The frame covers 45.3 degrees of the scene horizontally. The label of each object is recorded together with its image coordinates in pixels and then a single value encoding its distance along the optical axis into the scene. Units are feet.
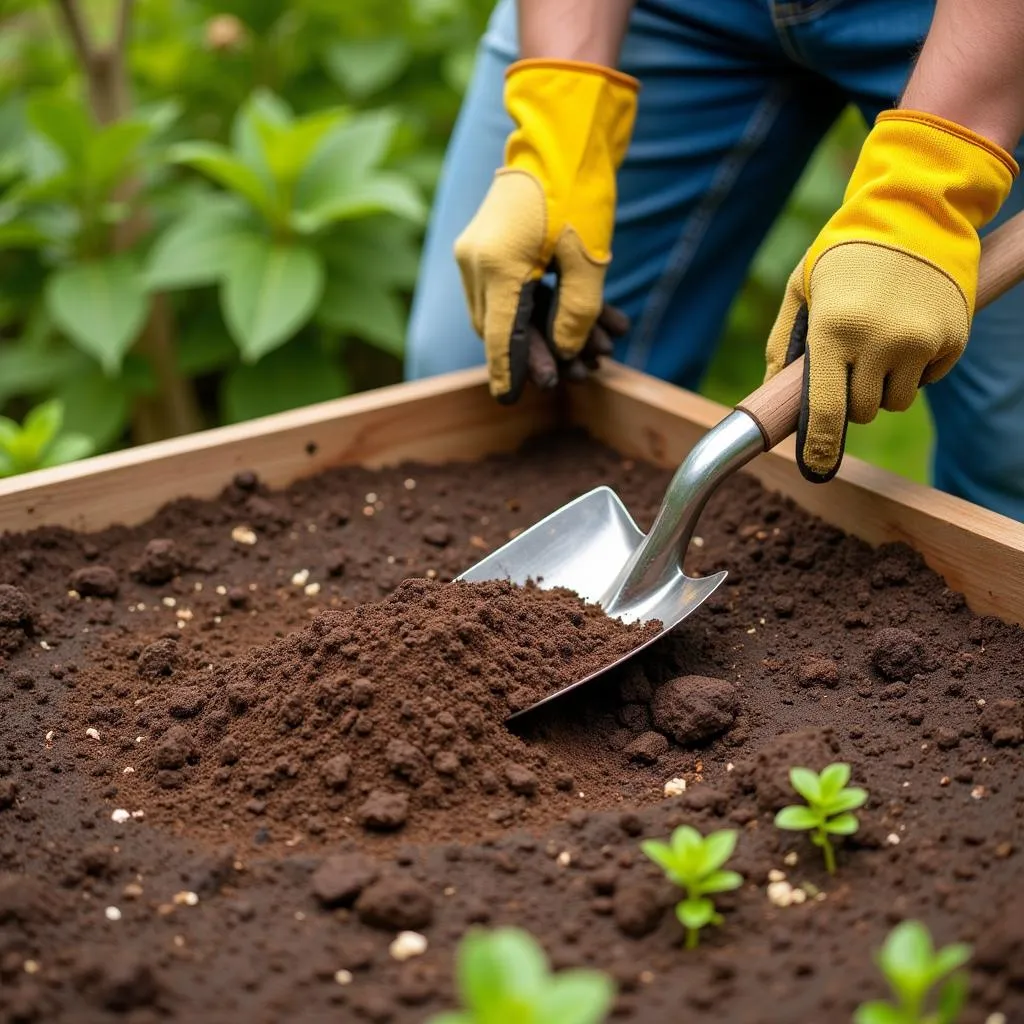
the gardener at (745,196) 5.85
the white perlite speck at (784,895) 4.47
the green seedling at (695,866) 4.18
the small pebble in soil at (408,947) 4.21
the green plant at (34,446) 7.68
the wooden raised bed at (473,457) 6.20
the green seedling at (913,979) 3.42
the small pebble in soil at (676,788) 5.22
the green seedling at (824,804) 4.48
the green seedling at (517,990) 3.05
